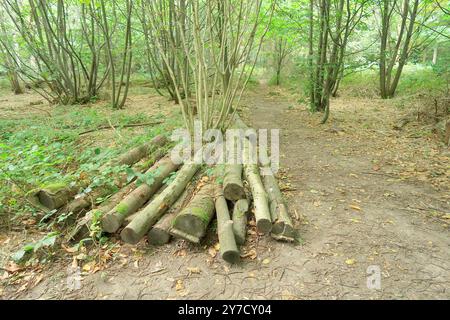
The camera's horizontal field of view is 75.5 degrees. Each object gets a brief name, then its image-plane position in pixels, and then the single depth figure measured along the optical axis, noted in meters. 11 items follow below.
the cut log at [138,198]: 2.88
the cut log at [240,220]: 2.77
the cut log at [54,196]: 3.13
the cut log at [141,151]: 4.19
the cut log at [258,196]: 2.77
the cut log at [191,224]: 2.75
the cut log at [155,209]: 2.76
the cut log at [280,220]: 2.75
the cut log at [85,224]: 2.91
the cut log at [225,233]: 2.51
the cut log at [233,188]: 3.19
